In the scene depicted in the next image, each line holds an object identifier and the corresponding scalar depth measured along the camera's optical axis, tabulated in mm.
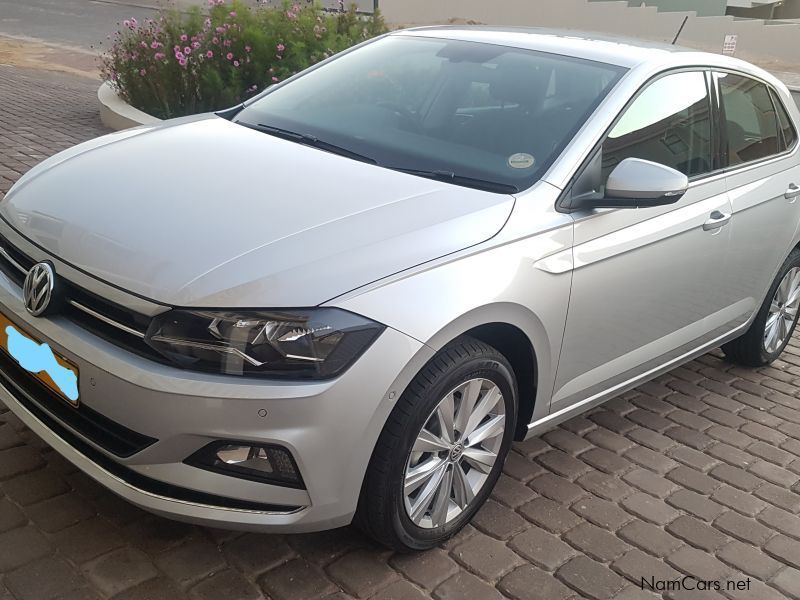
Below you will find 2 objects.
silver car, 2396
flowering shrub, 8250
